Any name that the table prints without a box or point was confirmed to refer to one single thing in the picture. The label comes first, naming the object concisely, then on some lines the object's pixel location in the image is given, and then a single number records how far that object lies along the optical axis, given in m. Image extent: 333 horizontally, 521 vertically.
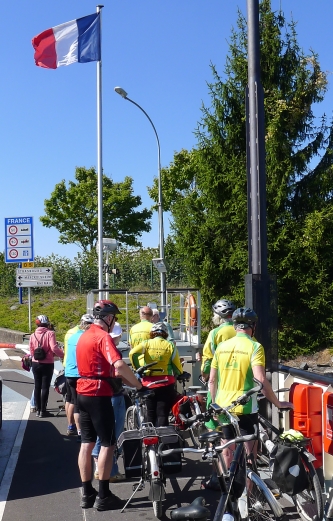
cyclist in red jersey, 5.91
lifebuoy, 13.24
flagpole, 18.48
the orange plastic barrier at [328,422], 5.57
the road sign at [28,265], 22.23
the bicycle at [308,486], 5.05
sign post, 20.70
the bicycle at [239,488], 4.05
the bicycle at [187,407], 7.52
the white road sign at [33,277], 20.83
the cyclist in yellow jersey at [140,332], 8.87
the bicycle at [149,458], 5.60
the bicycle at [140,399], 6.77
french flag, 17.89
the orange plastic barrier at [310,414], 6.03
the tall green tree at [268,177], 20.55
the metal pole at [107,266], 17.91
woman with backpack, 11.03
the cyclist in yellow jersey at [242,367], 5.52
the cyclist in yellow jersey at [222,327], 7.22
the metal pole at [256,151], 7.68
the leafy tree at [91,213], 40.03
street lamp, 22.17
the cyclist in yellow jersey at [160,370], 7.30
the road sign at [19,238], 20.53
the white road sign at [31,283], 20.66
